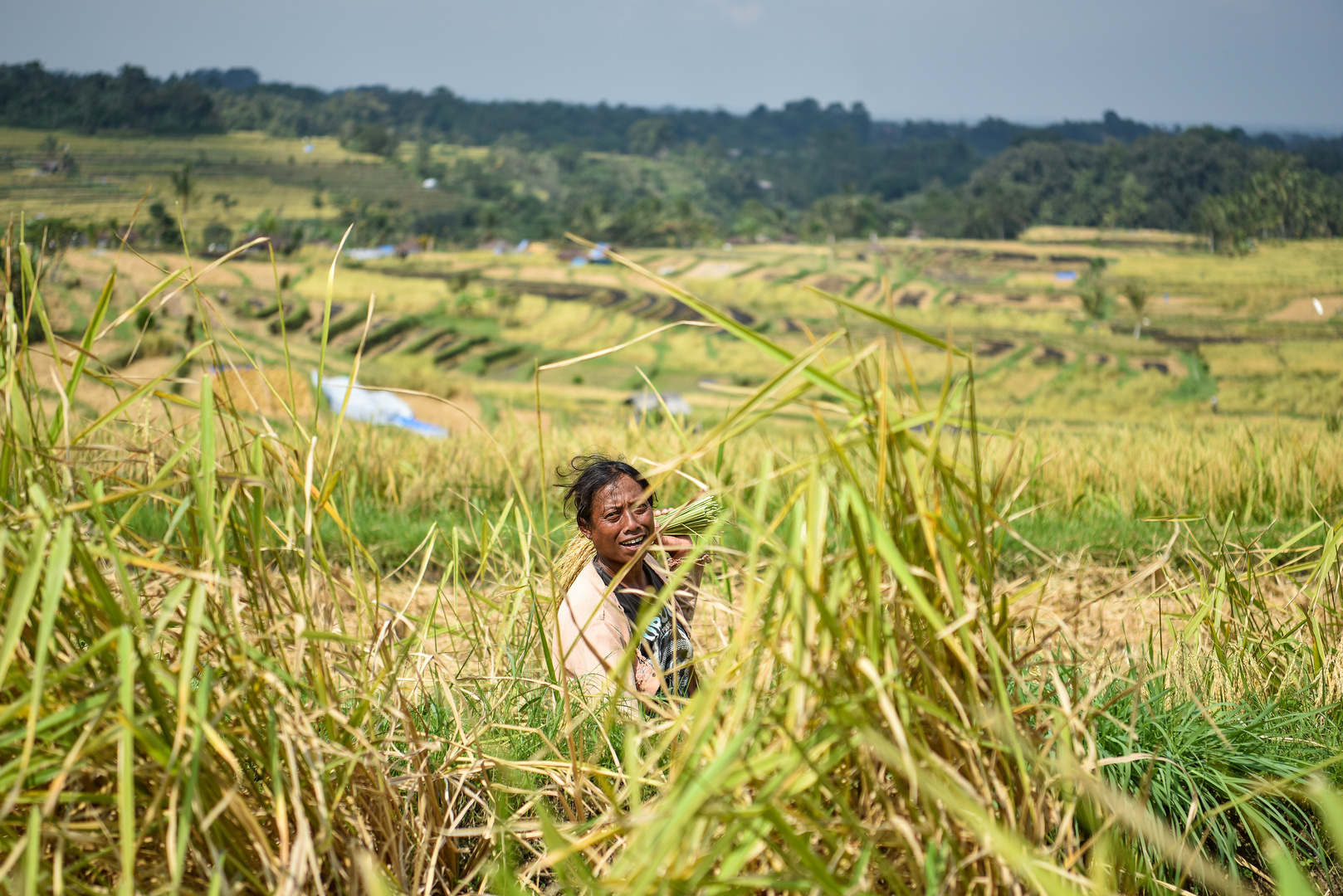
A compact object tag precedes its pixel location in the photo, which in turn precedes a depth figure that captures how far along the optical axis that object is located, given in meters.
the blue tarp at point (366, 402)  30.25
